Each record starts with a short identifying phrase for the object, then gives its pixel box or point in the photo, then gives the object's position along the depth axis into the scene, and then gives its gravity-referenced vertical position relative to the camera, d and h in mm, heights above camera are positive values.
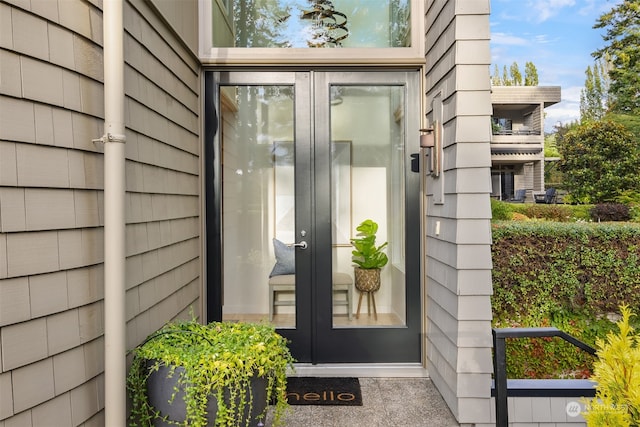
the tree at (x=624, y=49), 16922 +5698
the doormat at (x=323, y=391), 3016 -1275
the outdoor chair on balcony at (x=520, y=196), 18716 +277
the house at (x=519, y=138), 18156 +2618
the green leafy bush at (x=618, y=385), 1130 -462
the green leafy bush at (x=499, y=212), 6180 -121
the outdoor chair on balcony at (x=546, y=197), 17373 +220
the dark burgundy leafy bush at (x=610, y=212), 9867 -230
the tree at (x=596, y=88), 30719 +7598
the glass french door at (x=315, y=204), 3520 +5
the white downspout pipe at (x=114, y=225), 1821 -70
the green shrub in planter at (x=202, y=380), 1905 -738
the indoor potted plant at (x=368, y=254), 3598 -386
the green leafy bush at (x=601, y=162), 15133 +1348
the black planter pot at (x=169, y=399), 1932 -816
